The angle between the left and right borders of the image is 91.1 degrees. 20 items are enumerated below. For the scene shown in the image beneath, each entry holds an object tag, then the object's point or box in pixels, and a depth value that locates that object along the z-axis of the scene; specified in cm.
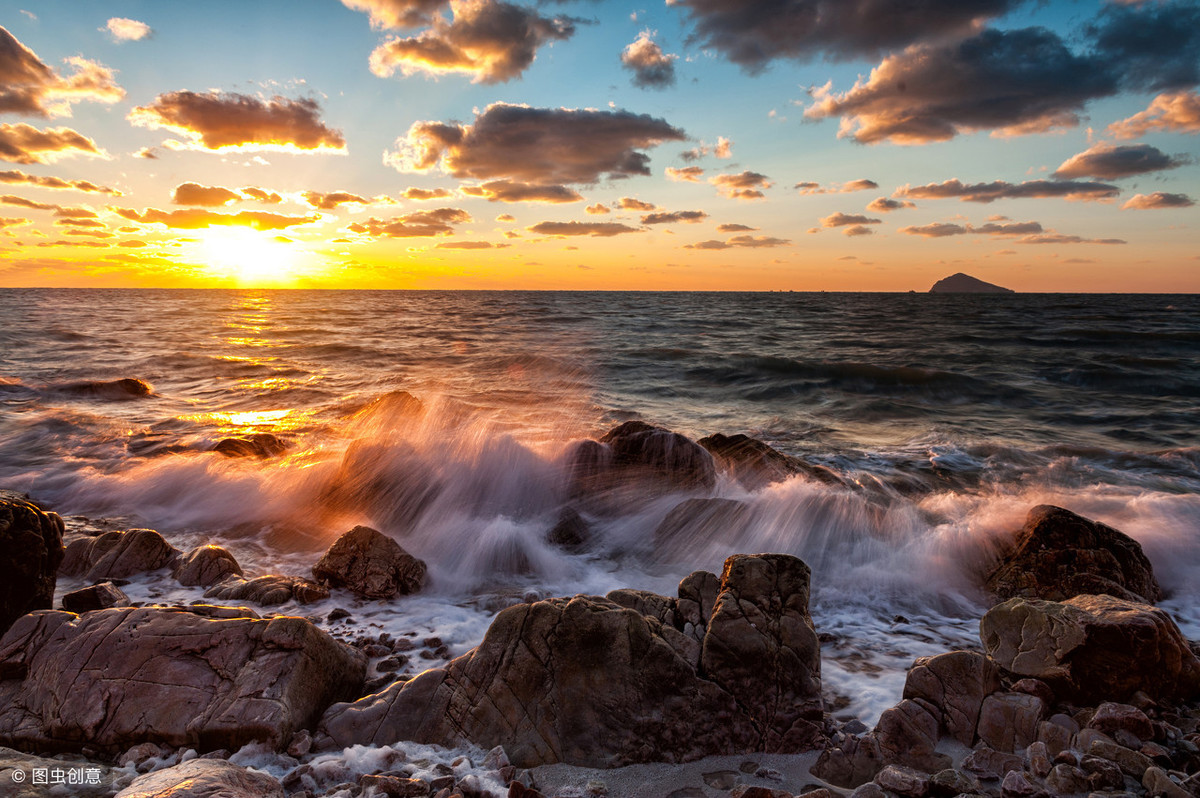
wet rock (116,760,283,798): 273
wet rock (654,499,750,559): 742
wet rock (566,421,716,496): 913
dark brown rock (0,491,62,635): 455
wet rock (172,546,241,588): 600
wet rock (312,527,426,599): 596
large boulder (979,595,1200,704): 390
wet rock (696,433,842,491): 925
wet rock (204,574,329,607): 568
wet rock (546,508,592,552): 760
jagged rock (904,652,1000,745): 375
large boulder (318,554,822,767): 365
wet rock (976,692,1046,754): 362
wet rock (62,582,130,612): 500
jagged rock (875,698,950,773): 350
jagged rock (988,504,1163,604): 579
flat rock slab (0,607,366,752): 356
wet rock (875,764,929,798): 309
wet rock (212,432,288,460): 1071
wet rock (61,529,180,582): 613
